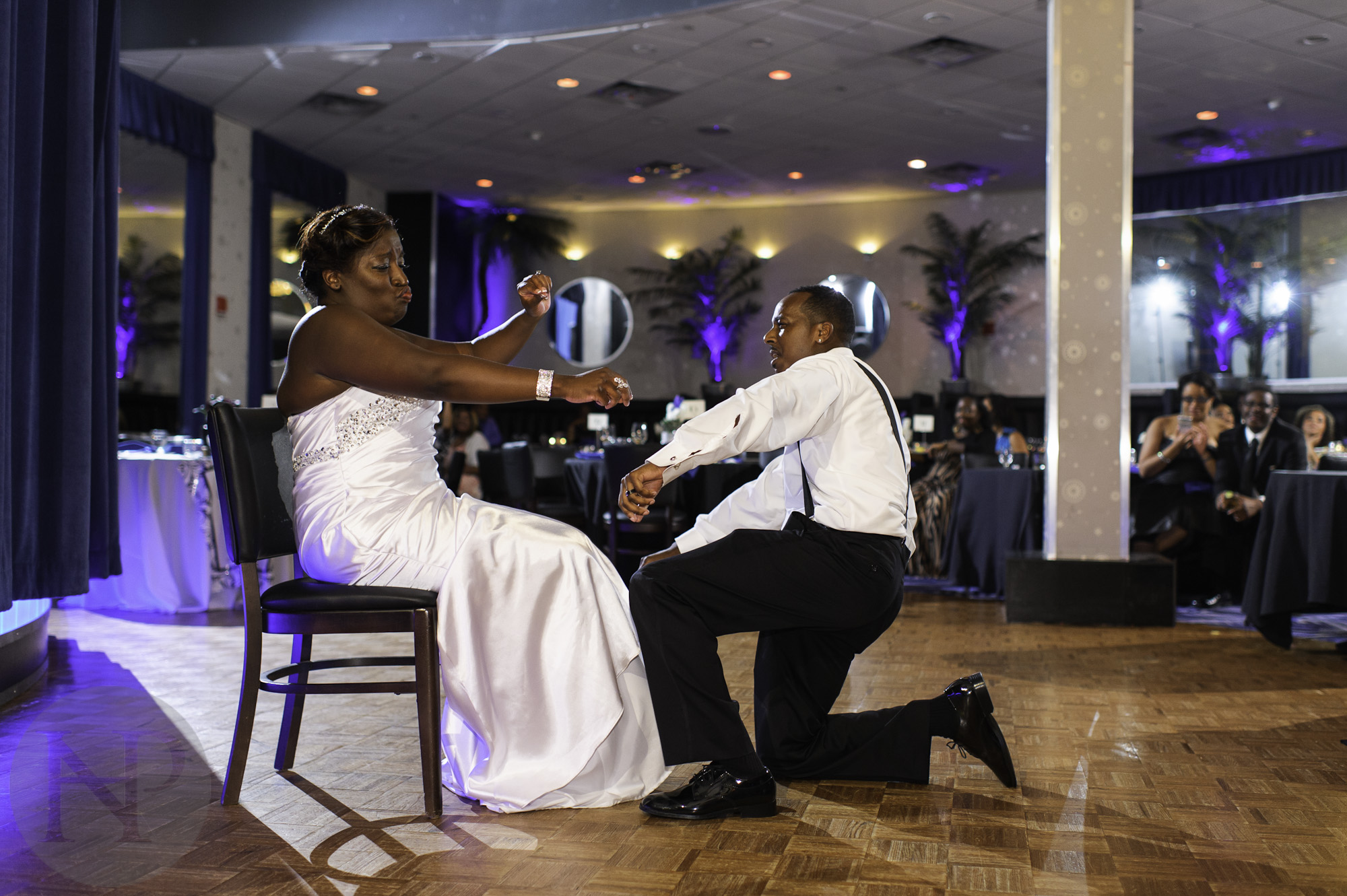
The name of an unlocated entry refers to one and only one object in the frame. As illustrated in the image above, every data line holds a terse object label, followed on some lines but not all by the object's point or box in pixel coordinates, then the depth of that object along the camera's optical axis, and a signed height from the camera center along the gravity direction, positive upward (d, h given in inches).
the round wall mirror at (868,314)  501.0 +58.9
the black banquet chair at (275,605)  91.0 -13.5
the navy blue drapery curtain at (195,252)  358.0 +61.5
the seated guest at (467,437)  333.7 +1.1
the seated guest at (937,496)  261.3 -11.9
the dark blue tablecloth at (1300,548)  173.8 -15.8
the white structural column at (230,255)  378.9 +63.2
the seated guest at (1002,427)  269.1 +4.8
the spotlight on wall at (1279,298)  440.5 +59.7
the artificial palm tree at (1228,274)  442.3 +70.2
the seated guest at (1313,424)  279.7 +6.3
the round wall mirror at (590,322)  533.0 +57.0
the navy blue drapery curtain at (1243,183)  405.1 +99.9
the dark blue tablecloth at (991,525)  233.6 -17.1
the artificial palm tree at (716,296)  506.9 +67.5
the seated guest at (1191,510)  239.5 -13.2
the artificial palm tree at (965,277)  473.4 +72.2
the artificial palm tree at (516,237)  516.7 +94.7
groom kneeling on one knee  90.2 -11.7
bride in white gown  92.8 -10.3
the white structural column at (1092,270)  210.1 +33.2
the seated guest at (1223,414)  258.2 +8.1
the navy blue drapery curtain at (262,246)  398.0 +68.7
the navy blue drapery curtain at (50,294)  132.6 +17.6
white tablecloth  216.4 -18.5
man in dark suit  220.5 -2.5
